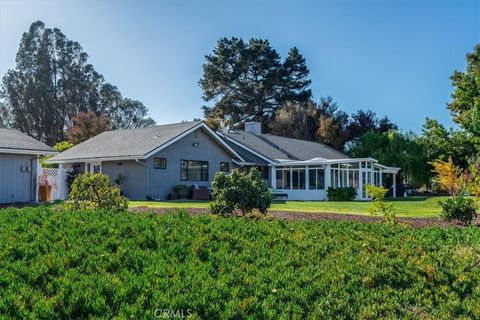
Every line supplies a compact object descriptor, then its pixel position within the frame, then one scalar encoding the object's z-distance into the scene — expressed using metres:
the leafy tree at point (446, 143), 30.80
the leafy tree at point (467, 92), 29.19
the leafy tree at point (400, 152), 34.19
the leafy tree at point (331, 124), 44.59
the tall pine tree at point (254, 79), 50.94
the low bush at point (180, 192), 24.75
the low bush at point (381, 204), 10.04
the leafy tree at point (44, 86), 52.97
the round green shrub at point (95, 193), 10.46
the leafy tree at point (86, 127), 43.33
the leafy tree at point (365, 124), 44.69
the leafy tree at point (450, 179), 12.22
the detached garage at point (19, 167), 18.45
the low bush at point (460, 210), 11.10
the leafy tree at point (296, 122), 46.81
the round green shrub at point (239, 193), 10.96
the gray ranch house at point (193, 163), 24.42
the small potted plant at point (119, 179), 24.50
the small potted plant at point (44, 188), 21.81
